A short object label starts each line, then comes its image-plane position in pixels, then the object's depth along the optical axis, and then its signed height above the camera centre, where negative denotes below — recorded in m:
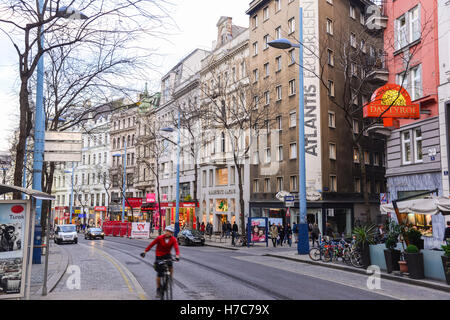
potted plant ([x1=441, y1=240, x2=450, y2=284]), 12.17 -1.48
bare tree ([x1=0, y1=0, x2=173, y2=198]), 11.47 +5.16
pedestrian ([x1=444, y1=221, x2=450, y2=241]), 16.07 -0.87
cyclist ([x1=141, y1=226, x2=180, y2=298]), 9.75 -0.88
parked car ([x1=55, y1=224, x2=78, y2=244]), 36.56 -2.30
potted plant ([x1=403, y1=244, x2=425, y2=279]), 13.64 -1.69
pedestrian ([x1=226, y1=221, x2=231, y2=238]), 39.83 -1.94
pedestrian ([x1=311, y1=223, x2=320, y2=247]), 28.52 -1.55
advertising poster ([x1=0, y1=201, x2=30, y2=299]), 9.03 -0.86
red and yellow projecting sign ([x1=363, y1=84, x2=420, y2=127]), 21.83 +5.39
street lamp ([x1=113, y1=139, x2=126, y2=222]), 63.97 +3.64
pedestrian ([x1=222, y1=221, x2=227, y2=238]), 40.58 -1.92
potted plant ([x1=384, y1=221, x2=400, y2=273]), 15.01 -1.51
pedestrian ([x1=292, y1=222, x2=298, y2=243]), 32.69 -1.63
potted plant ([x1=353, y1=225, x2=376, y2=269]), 16.59 -1.22
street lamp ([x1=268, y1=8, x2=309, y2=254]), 22.31 +0.62
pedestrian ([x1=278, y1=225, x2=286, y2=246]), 30.45 -1.74
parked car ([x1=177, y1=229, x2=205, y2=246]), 32.72 -2.30
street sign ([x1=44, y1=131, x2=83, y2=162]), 11.35 +1.62
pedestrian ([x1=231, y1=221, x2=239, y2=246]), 31.38 -1.71
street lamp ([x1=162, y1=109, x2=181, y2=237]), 39.17 -1.15
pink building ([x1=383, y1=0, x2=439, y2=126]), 21.92 +8.90
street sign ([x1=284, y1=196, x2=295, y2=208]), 24.73 +0.51
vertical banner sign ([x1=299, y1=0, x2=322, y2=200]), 36.09 +8.70
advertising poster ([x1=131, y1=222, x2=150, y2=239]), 45.34 -2.35
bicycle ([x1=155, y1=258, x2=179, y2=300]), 9.41 -1.66
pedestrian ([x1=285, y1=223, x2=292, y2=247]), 30.27 -1.82
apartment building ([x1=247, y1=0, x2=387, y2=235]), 36.59 +7.01
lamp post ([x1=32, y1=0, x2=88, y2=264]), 14.34 +2.16
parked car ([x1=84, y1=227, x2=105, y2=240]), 44.81 -2.68
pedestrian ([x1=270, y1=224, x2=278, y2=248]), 29.58 -1.71
